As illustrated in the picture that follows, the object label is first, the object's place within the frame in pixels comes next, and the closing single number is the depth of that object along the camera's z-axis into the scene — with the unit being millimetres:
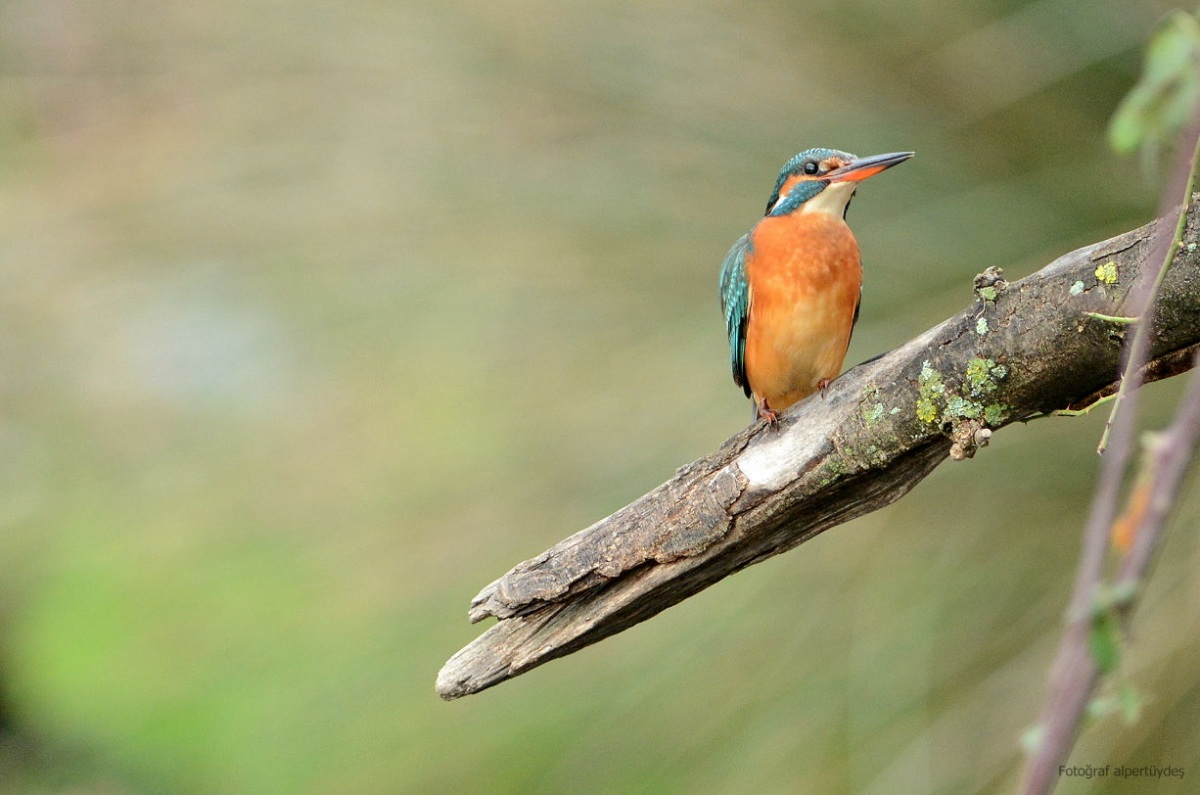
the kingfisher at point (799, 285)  7675
